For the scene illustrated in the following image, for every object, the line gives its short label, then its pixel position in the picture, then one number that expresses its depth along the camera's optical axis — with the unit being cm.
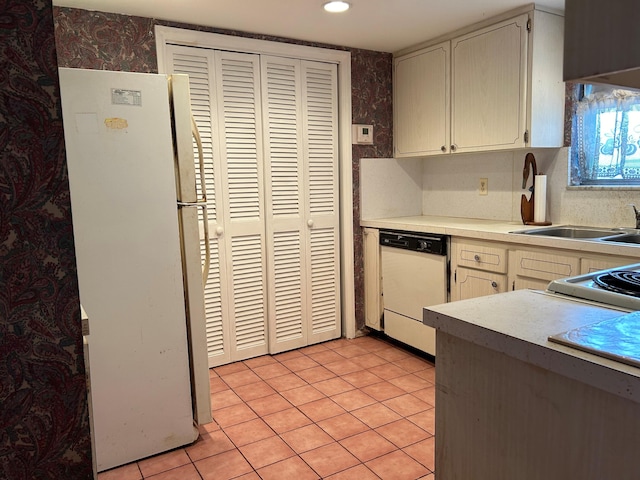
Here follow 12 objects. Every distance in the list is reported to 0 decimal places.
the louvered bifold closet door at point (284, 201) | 332
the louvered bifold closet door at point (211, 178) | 302
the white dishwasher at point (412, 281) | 312
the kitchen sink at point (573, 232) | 273
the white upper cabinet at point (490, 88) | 282
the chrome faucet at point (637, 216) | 259
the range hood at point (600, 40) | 95
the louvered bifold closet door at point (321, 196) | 348
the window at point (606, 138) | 272
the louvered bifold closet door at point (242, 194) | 316
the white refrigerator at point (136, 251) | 200
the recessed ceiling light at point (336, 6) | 264
